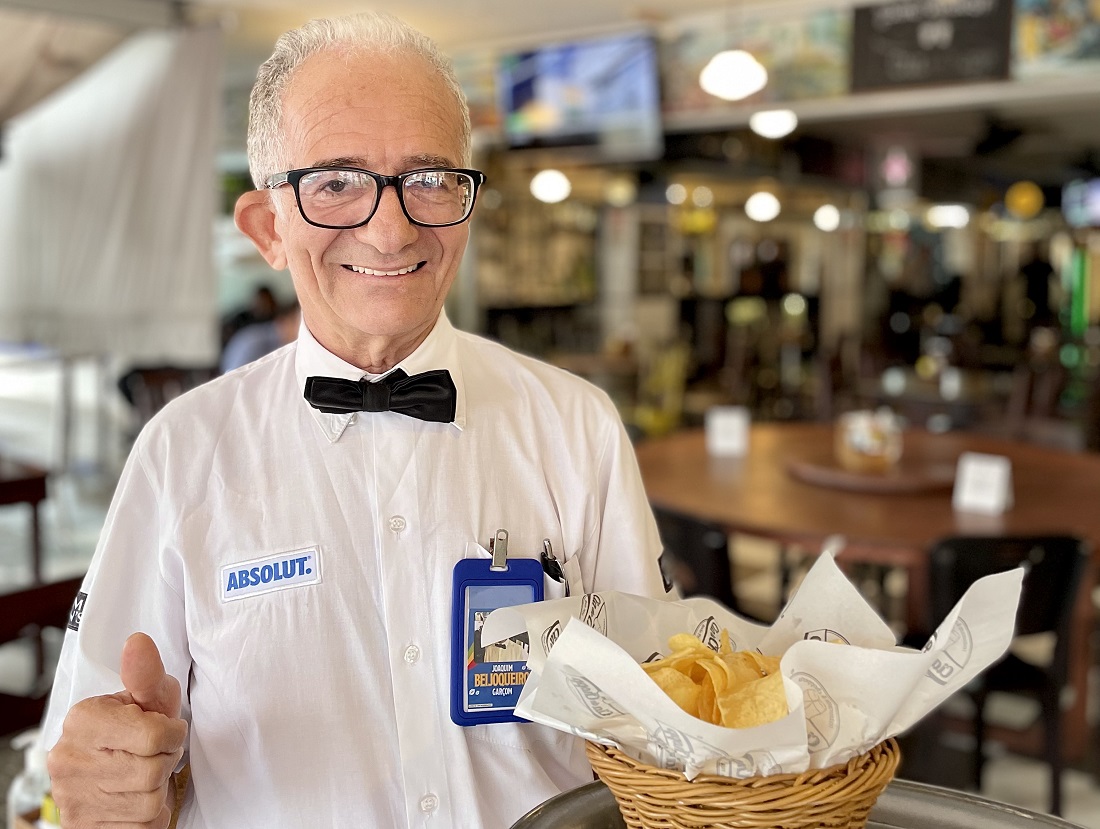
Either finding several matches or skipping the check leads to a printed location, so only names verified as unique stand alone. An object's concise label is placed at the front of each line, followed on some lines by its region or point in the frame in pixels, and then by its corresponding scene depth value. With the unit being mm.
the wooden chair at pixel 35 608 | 2463
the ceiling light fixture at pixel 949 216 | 17284
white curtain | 6086
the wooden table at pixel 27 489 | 4359
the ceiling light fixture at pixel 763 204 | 12742
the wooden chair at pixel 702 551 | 3131
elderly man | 1239
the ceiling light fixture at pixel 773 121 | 6355
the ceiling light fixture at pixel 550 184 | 10211
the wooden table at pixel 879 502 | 3145
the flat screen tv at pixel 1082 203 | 14719
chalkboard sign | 5738
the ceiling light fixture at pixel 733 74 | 5219
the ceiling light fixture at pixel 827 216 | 15297
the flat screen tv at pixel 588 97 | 7020
